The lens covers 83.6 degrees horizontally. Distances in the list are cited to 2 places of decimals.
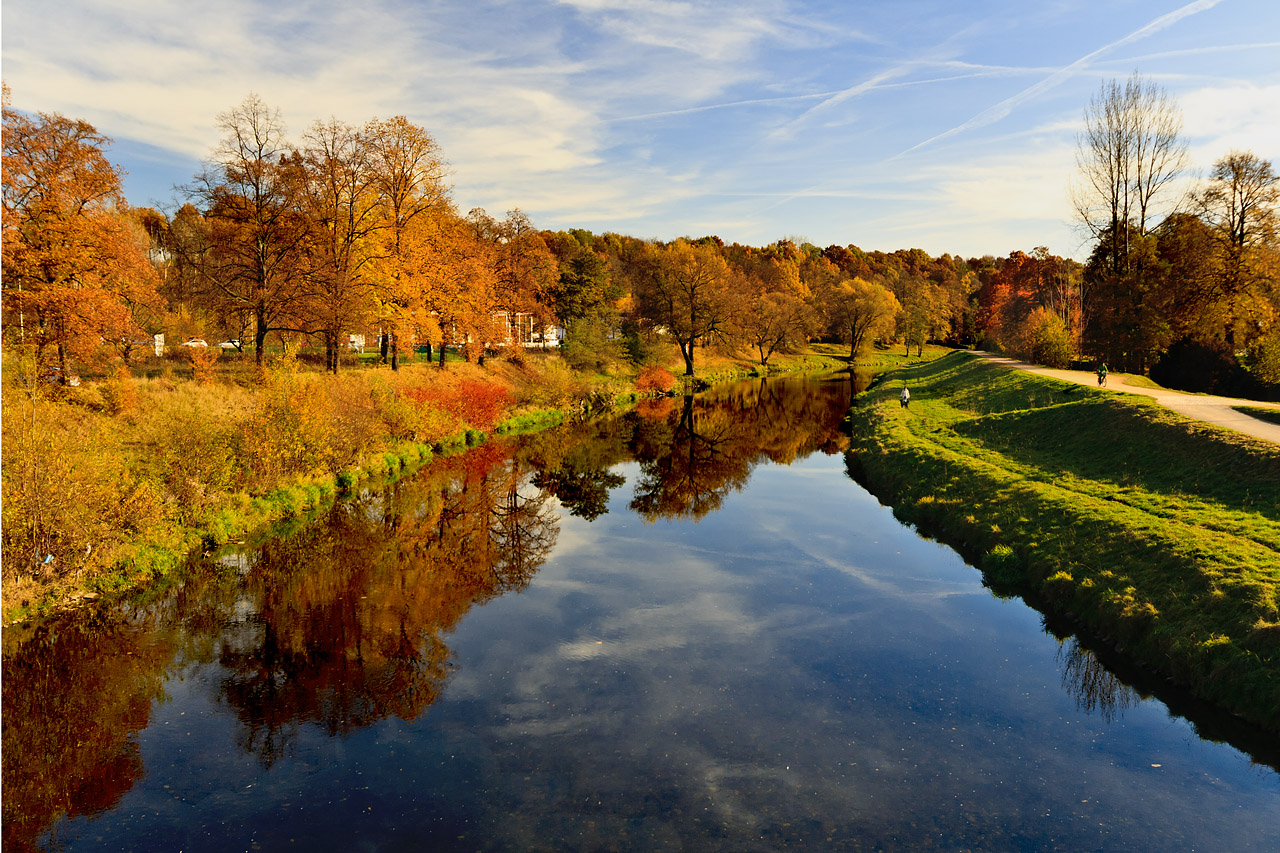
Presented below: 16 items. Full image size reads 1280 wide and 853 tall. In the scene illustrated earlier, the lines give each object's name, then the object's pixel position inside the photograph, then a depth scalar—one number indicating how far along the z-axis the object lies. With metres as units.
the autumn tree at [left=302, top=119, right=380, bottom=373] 38.47
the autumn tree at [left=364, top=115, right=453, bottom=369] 41.88
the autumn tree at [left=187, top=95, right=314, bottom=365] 37.69
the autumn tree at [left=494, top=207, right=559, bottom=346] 58.69
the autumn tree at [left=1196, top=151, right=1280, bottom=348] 40.34
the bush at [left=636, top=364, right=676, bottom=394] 63.94
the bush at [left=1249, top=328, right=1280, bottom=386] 36.91
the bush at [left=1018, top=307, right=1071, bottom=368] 53.35
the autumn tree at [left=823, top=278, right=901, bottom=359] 99.75
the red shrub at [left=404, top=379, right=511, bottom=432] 39.28
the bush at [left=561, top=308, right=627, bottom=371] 59.00
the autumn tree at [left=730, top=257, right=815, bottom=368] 80.12
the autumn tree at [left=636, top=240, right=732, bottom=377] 68.00
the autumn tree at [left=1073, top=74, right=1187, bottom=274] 49.38
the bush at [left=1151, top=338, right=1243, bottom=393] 40.38
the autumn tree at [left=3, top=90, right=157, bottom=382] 26.33
